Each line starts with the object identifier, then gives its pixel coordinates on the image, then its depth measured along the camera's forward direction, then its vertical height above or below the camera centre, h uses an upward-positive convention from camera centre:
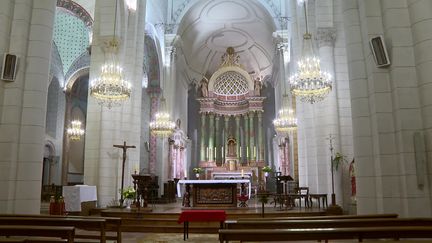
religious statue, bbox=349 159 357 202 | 10.93 +0.12
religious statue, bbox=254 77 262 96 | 32.06 +8.26
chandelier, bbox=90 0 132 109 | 11.43 +3.00
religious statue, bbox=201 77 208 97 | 32.47 +8.23
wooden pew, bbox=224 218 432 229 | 4.95 -0.52
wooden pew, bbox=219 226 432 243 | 4.16 -0.54
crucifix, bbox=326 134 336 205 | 11.07 +1.06
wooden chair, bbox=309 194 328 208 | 11.56 -0.36
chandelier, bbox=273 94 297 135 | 18.14 +3.15
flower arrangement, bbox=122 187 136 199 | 11.87 -0.30
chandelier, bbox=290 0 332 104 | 11.12 +3.12
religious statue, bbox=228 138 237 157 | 30.89 +3.12
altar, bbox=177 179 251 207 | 13.66 -0.32
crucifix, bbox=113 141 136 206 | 11.83 +1.02
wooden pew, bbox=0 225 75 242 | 4.50 -0.55
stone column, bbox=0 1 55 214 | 6.97 +1.53
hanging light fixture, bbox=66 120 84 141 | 20.11 +2.81
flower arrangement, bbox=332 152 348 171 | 11.45 +0.74
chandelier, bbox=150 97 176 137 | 18.91 +3.01
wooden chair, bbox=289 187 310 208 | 11.76 -0.33
